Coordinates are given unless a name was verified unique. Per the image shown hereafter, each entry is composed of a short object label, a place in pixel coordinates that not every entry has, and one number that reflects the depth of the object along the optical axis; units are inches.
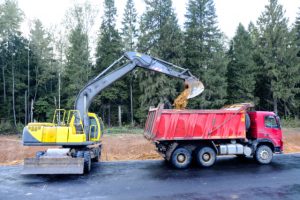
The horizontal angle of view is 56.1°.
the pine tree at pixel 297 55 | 1253.7
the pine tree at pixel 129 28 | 1381.6
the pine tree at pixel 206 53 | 1174.3
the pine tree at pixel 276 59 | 1246.3
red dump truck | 465.4
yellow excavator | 403.2
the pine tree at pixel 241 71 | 1283.2
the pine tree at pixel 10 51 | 1333.7
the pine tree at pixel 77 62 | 1273.6
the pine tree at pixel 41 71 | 1393.9
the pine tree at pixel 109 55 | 1307.8
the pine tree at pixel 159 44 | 1154.0
